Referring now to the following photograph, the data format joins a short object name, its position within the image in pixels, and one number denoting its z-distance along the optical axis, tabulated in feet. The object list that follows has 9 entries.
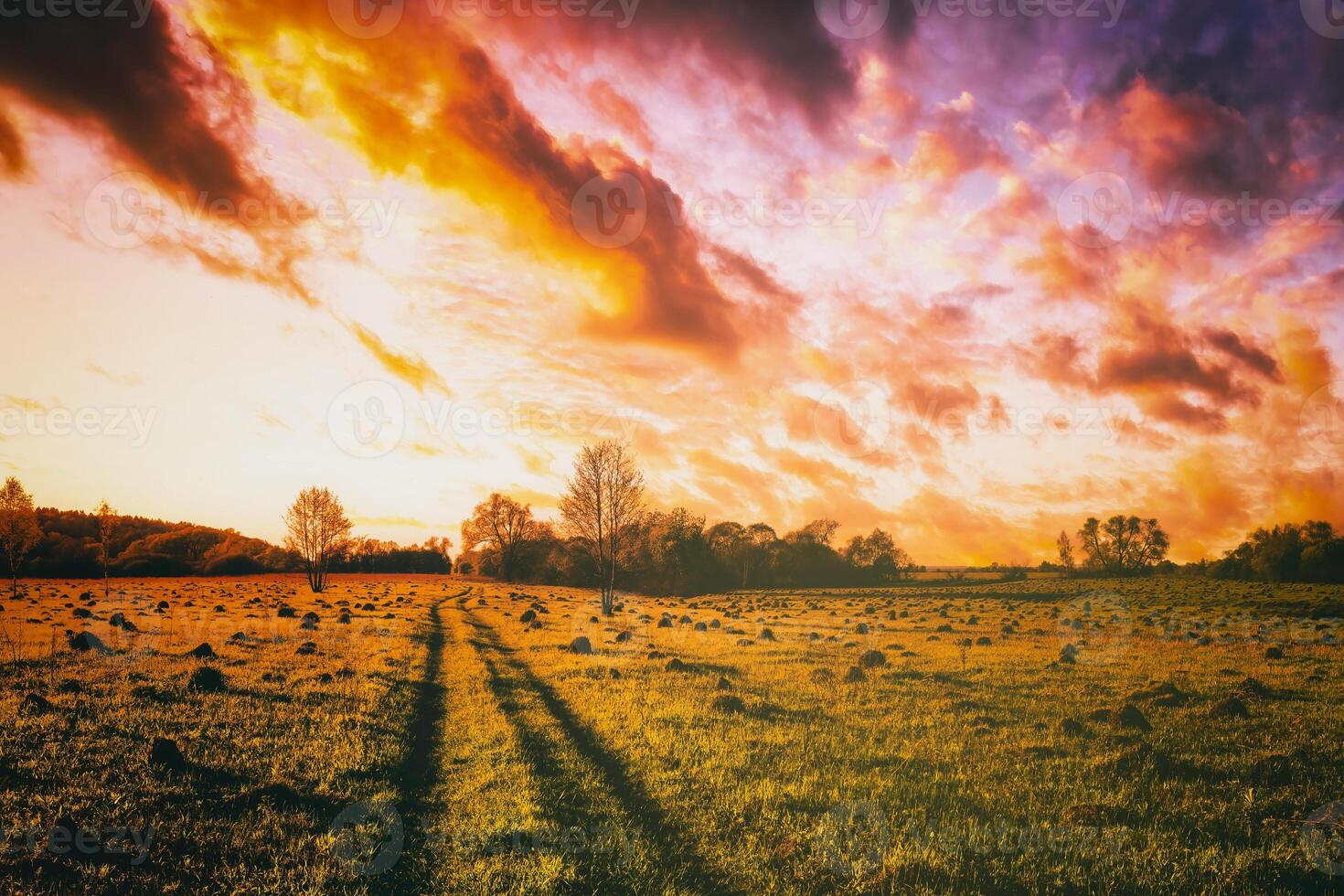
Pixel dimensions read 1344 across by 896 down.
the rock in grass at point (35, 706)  34.76
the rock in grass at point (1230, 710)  42.70
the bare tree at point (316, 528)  199.41
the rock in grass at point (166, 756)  28.14
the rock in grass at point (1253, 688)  49.60
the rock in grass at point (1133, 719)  39.66
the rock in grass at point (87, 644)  59.11
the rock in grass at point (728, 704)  44.80
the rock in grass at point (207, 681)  44.70
